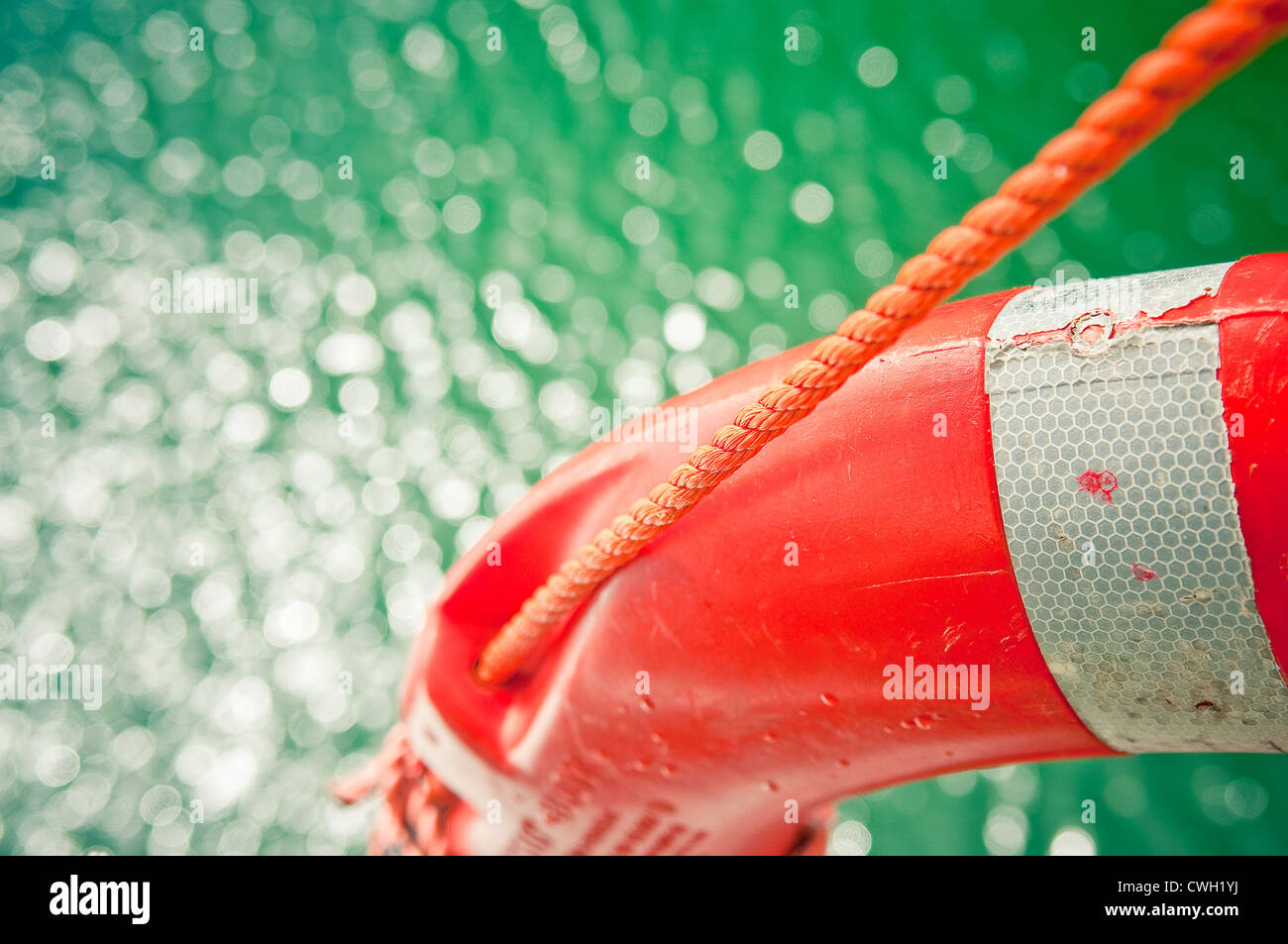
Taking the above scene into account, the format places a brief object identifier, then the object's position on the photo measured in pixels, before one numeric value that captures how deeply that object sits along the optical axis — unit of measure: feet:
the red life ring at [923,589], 1.15
